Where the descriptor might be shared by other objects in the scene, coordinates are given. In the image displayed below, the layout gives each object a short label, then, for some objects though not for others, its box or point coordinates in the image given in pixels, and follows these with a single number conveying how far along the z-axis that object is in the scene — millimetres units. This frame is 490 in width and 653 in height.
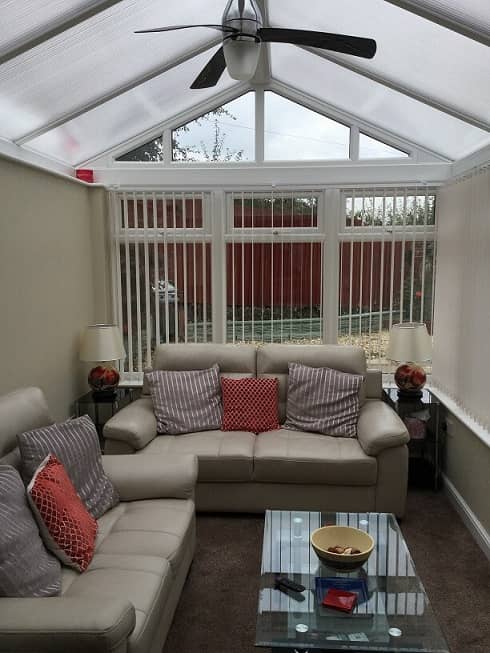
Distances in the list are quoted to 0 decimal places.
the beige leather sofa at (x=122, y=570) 1653
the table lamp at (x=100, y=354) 4281
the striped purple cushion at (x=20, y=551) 1866
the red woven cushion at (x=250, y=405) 4012
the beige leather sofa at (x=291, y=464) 3490
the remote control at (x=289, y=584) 2191
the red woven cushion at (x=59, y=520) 2182
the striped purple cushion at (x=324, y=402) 3934
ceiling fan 2141
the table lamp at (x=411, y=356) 4156
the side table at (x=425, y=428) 4043
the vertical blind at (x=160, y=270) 4805
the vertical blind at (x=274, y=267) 4758
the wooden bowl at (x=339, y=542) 2234
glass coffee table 1900
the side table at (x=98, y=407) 4297
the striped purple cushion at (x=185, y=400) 3959
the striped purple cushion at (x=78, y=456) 2422
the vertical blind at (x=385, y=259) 4645
